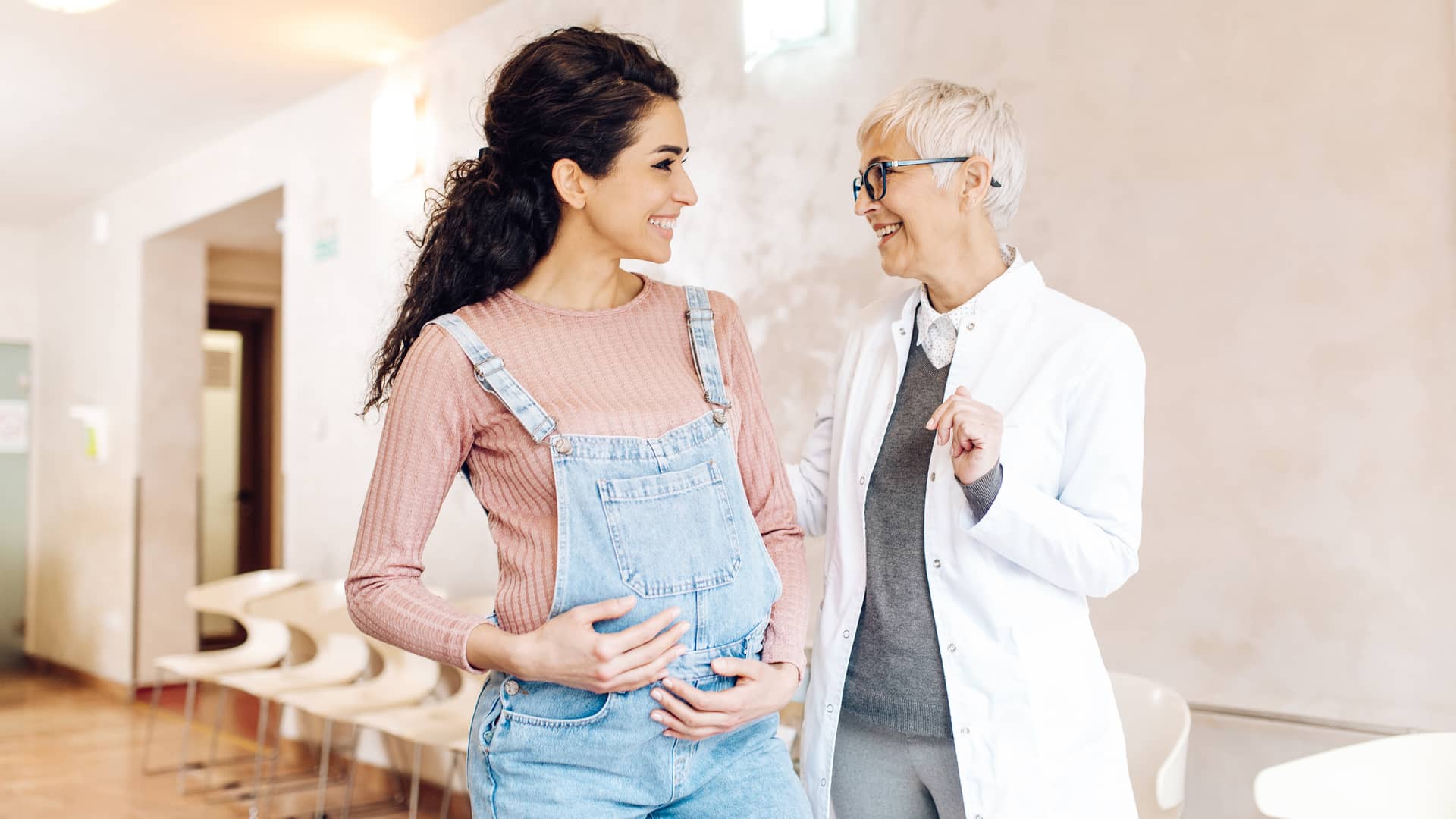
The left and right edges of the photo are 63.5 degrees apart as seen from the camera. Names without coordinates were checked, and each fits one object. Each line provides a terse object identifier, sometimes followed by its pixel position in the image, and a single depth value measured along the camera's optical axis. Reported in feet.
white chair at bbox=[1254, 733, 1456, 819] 5.84
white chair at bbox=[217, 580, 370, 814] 15.39
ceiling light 12.47
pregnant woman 4.18
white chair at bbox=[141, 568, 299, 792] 16.97
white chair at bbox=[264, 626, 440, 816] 13.70
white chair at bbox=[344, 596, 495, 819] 11.66
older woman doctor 5.01
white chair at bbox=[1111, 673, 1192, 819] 7.03
